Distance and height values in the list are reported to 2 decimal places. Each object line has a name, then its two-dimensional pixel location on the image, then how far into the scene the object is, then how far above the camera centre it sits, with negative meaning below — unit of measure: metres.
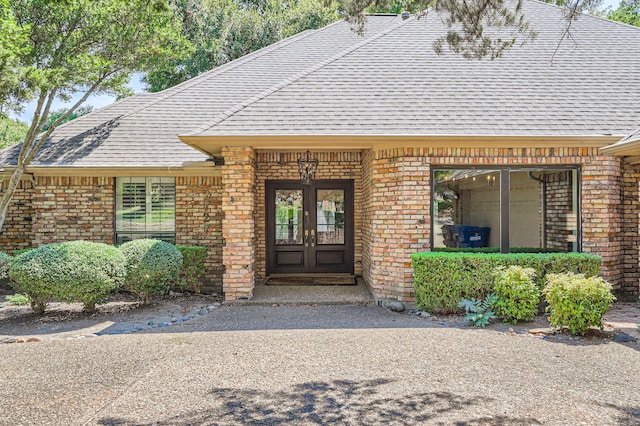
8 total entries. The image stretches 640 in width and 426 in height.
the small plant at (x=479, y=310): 6.39 -1.40
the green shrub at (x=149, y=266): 7.39 -0.82
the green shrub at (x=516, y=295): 6.31 -1.13
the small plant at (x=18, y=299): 8.08 -1.51
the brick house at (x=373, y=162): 7.53 +1.04
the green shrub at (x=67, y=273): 6.62 -0.84
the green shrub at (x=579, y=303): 5.61 -1.10
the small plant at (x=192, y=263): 8.66 -0.89
